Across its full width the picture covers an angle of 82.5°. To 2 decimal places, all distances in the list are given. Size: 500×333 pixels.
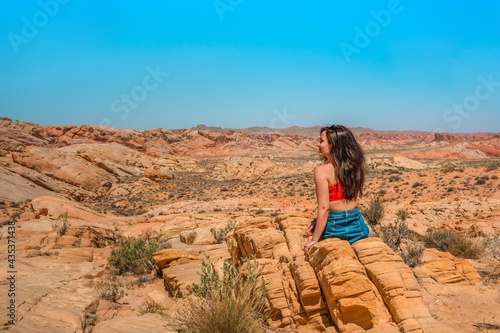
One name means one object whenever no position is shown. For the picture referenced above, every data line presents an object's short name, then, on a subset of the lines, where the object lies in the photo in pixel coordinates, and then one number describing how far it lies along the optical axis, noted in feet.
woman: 10.64
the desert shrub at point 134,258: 23.52
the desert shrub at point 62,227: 30.99
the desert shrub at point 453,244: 21.44
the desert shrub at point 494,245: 19.74
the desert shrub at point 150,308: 14.93
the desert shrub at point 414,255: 16.90
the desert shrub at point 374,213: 36.22
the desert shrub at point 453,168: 70.11
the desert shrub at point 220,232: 30.48
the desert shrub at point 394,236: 19.41
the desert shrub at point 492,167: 65.73
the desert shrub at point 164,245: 30.68
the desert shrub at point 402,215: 37.72
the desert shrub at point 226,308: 9.73
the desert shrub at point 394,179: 73.78
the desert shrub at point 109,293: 17.46
